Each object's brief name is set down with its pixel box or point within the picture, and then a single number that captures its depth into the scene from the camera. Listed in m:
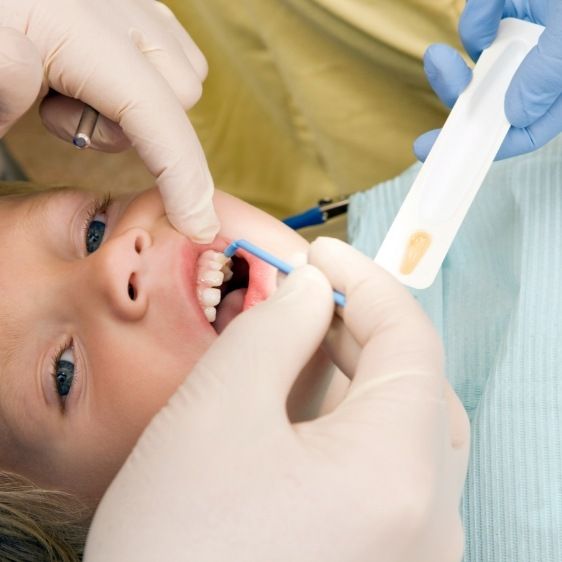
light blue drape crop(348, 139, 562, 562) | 0.48
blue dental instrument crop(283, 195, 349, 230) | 0.59
